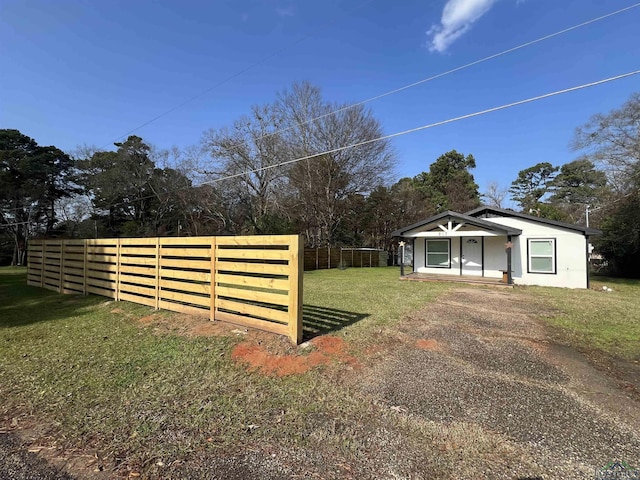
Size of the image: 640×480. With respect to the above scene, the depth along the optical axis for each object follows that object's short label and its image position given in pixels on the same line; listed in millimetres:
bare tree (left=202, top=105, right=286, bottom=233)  22266
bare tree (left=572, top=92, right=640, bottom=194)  16016
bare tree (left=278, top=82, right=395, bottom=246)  22672
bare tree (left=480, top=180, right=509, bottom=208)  35562
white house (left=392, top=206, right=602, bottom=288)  11422
